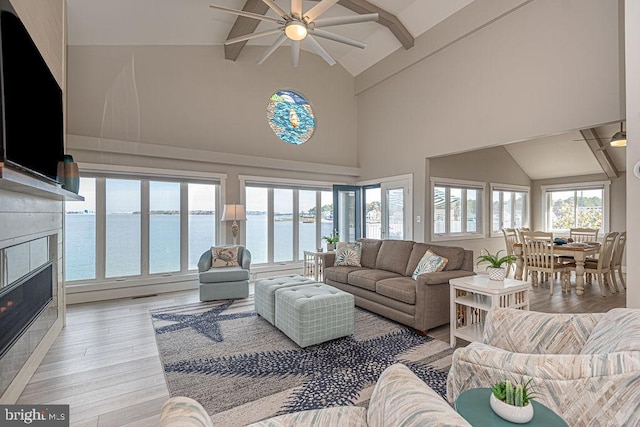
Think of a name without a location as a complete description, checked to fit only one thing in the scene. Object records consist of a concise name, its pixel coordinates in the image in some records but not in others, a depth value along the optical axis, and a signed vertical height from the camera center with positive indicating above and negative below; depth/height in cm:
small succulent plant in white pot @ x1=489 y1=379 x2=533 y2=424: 113 -72
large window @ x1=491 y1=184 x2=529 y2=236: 746 +16
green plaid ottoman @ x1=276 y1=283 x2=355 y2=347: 290 -100
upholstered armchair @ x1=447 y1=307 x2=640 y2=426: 116 -68
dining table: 482 -64
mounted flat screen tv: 163 +78
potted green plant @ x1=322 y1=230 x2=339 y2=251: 578 -54
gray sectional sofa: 327 -82
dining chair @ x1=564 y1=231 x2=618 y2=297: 481 -84
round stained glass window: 635 +208
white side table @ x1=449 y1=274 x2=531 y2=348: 277 -85
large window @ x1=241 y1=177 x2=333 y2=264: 617 -13
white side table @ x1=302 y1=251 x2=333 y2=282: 548 -100
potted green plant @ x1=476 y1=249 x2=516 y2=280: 294 -54
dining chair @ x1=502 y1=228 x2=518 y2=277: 609 -52
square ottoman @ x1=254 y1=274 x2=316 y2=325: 343 -91
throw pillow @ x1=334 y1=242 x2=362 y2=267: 475 -63
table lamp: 533 +2
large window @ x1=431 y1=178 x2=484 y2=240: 617 +10
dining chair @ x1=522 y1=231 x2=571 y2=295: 502 -77
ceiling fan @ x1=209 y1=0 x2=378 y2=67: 326 +218
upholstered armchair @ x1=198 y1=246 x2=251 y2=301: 453 -89
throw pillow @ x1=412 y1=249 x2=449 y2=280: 352 -59
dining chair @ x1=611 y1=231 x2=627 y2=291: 498 -71
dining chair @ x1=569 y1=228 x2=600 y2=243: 644 -48
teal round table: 114 -79
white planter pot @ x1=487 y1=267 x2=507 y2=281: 294 -58
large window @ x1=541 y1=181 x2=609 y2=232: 743 +17
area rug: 214 -129
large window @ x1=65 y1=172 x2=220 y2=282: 468 -20
